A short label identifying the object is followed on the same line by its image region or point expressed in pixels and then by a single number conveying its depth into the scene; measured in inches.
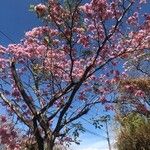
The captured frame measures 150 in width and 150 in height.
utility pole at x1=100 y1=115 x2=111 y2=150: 218.7
